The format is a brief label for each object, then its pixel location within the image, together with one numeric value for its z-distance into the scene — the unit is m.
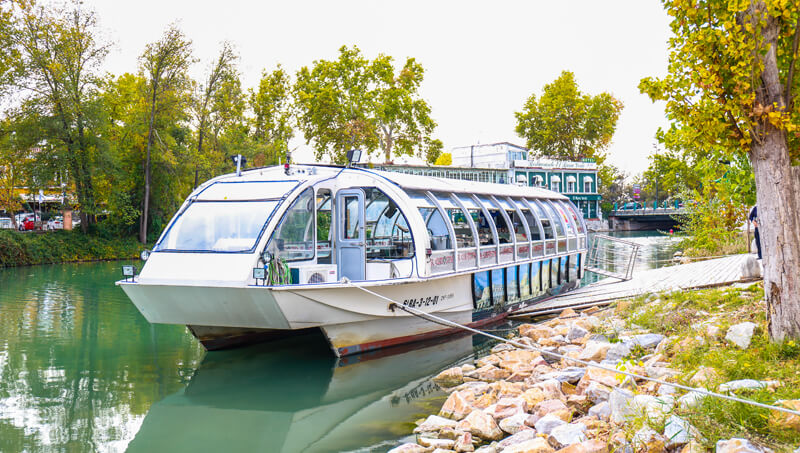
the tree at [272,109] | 48.25
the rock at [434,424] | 7.12
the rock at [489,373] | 9.26
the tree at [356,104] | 45.97
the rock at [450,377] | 9.43
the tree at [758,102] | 6.33
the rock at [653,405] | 5.54
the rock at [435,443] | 6.50
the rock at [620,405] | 5.84
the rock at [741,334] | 6.79
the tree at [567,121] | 66.94
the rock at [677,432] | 5.03
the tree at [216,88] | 38.34
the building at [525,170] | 60.88
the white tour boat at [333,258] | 9.55
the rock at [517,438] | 6.22
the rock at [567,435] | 5.75
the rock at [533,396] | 7.21
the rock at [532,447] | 5.70
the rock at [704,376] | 6.07
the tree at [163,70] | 34.84
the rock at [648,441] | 5.04
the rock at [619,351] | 8.38
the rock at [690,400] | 5.42
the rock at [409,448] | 6.40
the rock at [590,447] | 5.38
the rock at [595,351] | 8.57
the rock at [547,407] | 6.76
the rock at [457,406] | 7.47
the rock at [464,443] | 6.36
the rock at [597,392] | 6.80
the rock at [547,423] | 6.23
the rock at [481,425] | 6.67
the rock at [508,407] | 7.00
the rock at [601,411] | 6.27
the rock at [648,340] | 8.38
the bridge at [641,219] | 61.94
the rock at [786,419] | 4.66
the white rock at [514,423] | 6.59
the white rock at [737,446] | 4.47
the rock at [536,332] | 11.58
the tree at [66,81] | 30.05
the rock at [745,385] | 5.45
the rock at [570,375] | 7.79
